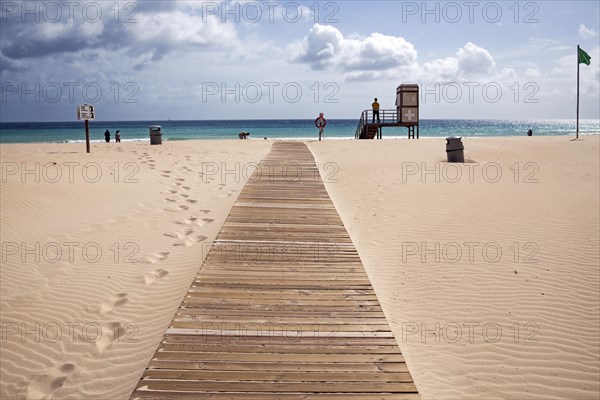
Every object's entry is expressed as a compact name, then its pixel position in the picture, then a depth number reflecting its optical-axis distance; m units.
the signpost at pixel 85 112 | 17.81
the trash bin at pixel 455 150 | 15.35
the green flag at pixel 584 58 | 25.42
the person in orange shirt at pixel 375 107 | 30.14
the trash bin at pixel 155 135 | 24.48
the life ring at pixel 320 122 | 26.60
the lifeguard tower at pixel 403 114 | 30.78
